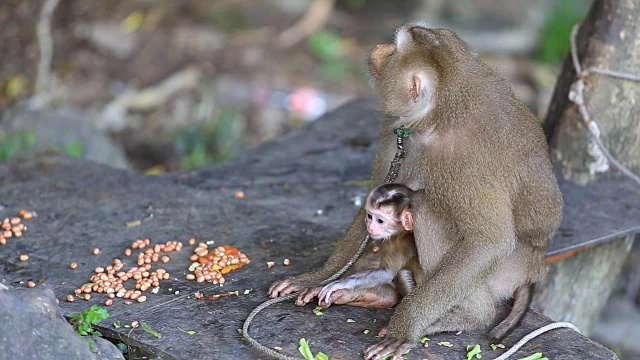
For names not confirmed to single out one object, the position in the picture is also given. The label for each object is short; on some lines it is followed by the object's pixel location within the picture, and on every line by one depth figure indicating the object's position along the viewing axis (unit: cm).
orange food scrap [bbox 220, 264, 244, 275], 796
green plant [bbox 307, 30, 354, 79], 1748
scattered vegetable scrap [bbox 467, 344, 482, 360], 673
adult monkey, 675
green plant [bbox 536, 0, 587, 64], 1722
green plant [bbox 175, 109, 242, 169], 1458
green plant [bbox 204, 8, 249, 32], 1811
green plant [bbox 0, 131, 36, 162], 1221
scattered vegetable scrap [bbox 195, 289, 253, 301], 747
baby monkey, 720
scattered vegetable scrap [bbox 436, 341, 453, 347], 690
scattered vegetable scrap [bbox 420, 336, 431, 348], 687
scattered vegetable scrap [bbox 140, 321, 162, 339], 684
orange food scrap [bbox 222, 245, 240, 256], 824
